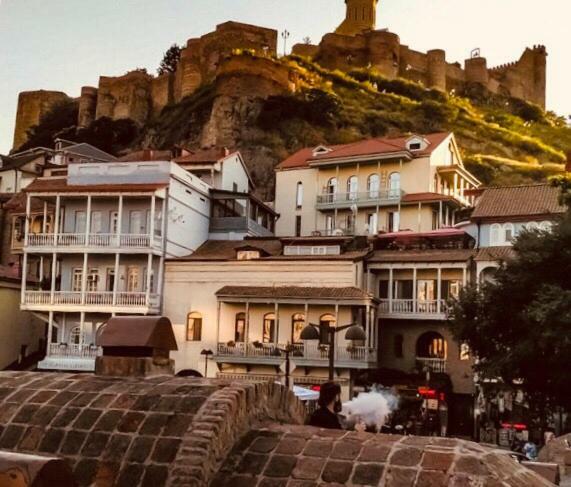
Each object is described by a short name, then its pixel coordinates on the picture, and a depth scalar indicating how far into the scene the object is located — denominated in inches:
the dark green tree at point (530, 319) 859.4
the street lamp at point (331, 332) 692.1
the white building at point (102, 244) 1541.6
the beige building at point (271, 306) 1413.6
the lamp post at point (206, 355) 1400.6
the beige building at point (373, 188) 1919.3
